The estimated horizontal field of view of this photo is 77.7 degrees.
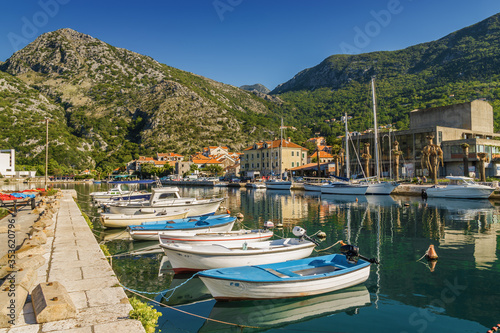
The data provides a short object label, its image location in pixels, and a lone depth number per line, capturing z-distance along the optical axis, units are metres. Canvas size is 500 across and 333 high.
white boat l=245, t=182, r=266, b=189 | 70.06
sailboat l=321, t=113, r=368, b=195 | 47.85
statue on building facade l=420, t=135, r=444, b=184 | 45.34
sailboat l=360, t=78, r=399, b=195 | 46.16
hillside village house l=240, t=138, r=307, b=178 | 88.25
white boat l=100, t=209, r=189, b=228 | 20.80
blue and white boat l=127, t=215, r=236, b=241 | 16.88
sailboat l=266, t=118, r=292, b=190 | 64.39
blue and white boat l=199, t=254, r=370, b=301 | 8.63
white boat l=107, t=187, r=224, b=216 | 23.45
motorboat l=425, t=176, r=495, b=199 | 38.22
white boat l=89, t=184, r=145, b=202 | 37.66
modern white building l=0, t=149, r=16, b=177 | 102.25
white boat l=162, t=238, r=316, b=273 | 10.88
